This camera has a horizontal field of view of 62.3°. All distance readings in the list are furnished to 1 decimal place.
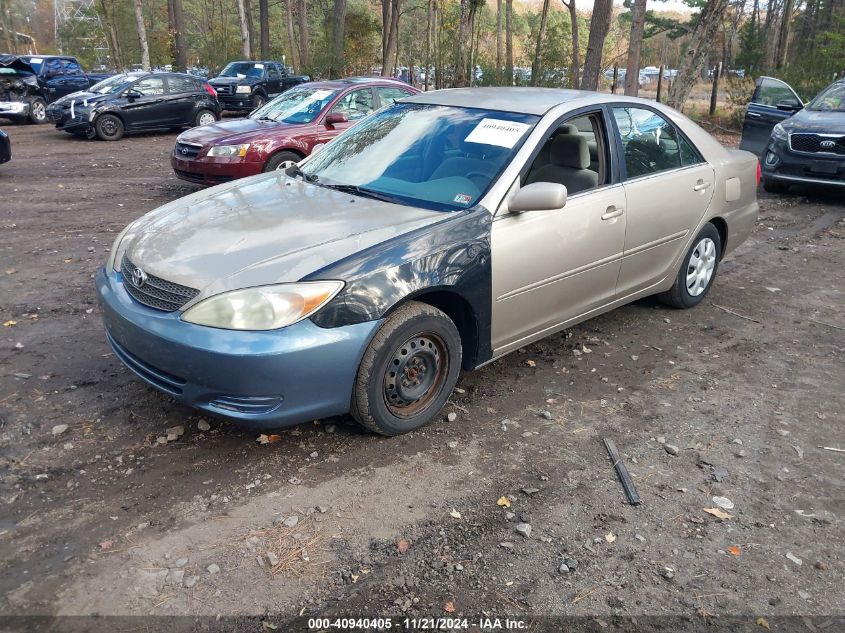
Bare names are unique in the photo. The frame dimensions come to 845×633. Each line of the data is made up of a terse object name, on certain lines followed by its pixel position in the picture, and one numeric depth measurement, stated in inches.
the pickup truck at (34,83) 700.0
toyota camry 129.0
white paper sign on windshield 165.8
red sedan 355.6
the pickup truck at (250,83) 883.4
